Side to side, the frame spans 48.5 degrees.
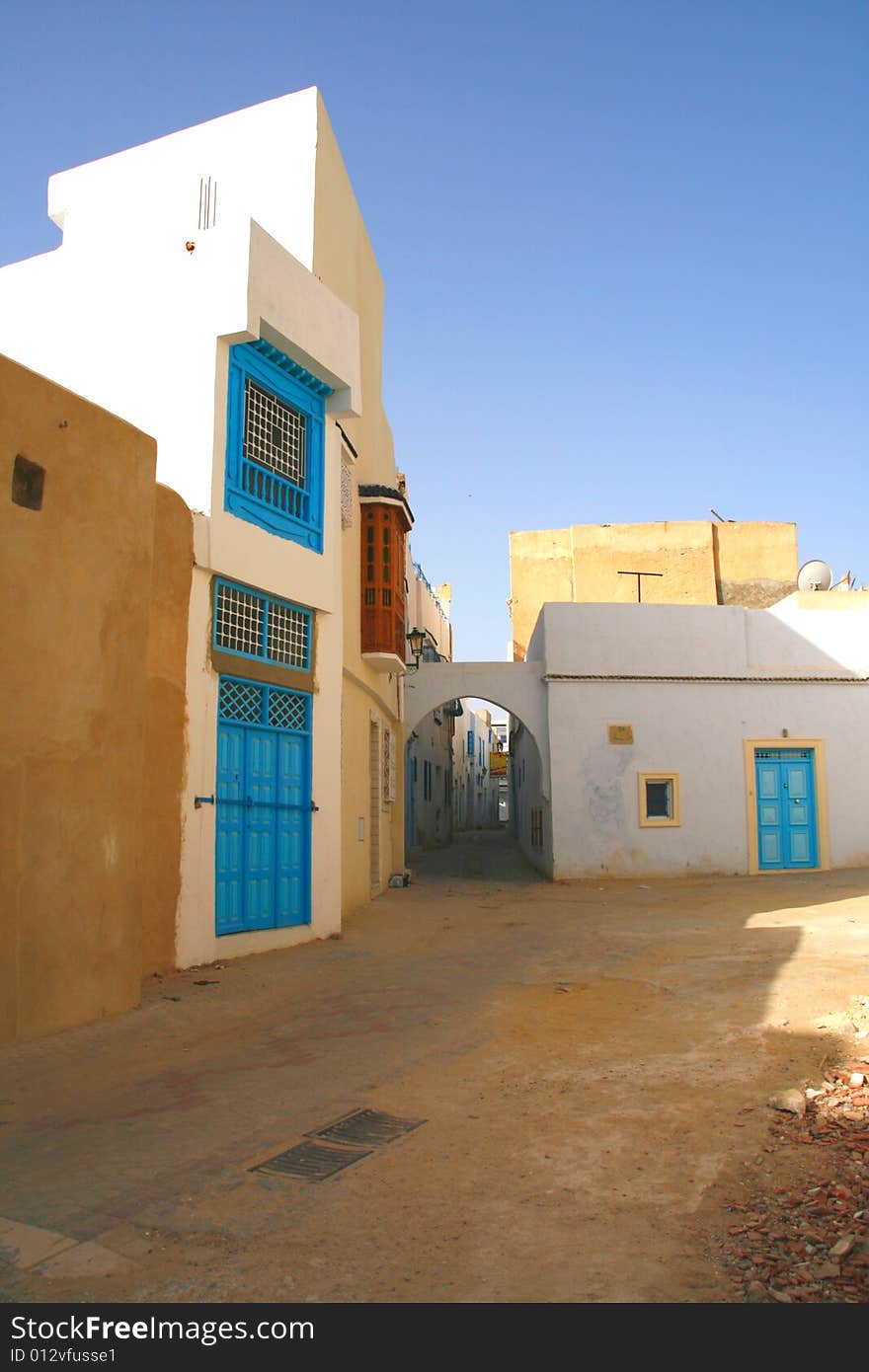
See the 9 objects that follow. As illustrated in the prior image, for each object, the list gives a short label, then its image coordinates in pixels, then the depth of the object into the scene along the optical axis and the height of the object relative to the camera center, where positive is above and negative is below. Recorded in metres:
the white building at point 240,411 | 8.90 +3.71
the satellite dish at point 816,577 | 21.27 +4.38
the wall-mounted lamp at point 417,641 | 17.55 +2.58
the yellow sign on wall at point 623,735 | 17.14 +0.73
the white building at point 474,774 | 40.56 +0.20
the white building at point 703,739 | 16.95 +0.66
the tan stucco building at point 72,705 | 5.84 +0.50
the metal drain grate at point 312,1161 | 3.93 -1.60
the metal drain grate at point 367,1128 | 4.35 -1.61
